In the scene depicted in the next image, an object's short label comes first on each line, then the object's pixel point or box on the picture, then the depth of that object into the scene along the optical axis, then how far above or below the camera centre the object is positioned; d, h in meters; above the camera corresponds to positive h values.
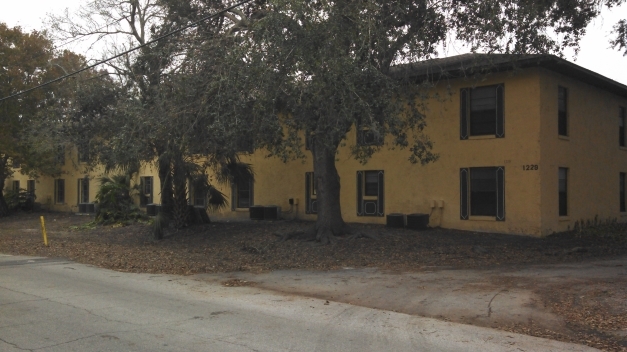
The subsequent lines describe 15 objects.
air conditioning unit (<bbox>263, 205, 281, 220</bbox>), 24.83 -1.16
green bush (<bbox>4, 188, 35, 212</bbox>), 38.12 -0.89
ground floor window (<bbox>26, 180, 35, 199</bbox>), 40.63 +0.13
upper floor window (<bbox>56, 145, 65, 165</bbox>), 21.35 +1.39
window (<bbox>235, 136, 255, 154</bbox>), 14.13 +1.13
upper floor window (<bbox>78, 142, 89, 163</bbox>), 20.43 +1.38
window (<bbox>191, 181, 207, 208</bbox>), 20.28 -0.09
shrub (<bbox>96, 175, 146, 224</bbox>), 26.00 -0.76
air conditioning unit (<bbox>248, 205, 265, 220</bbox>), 25.06 -1.16
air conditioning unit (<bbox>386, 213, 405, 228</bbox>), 20.22 -1.25
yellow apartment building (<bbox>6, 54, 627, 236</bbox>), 18.22 +1.04
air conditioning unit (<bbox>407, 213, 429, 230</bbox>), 19.66 -1.25
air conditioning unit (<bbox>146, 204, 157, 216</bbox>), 30.10 -1.22
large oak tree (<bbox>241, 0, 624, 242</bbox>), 12.09 +3.27
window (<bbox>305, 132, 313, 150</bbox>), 13.67 +1.24
